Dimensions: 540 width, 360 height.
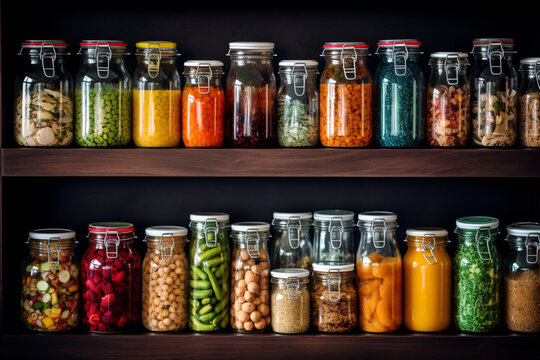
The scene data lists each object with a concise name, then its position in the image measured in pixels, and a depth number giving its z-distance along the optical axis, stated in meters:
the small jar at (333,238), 1.83
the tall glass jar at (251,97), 1.76
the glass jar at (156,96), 1.75
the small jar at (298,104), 1.76
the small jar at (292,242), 1.84
